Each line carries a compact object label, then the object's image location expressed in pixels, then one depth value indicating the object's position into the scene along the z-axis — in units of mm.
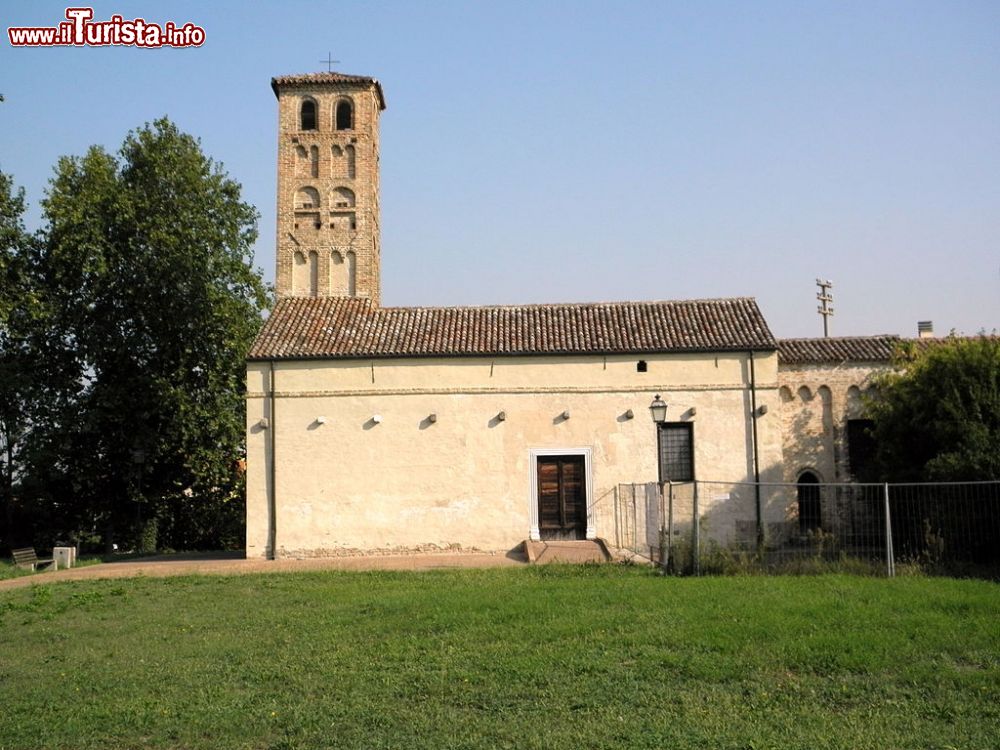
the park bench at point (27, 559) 26016
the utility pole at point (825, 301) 46625
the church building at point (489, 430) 24875
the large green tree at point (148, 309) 30656
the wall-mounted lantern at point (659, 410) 21297
